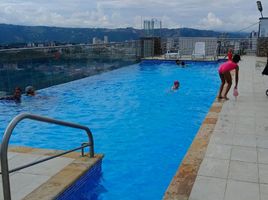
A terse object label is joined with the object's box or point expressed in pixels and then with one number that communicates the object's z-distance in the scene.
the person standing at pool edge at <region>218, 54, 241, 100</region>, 6.47
